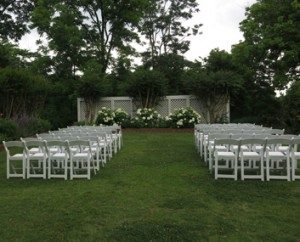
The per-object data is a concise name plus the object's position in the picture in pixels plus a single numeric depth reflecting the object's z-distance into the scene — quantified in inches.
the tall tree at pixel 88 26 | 936.6
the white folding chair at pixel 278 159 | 239.7
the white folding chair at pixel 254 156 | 242.1
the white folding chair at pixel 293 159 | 246.8
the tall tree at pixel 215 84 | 722.6
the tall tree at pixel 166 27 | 1221.1
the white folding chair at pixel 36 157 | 258.4
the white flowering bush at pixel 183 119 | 691.4
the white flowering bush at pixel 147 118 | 720.6
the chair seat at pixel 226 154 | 253.9
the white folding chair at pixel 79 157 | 252.2
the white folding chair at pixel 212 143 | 277.9
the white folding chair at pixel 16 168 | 260.7
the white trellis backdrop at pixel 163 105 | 792.9
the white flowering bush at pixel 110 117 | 729.6
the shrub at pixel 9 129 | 466.9
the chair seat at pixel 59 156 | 262.9
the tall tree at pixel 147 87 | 757.9
